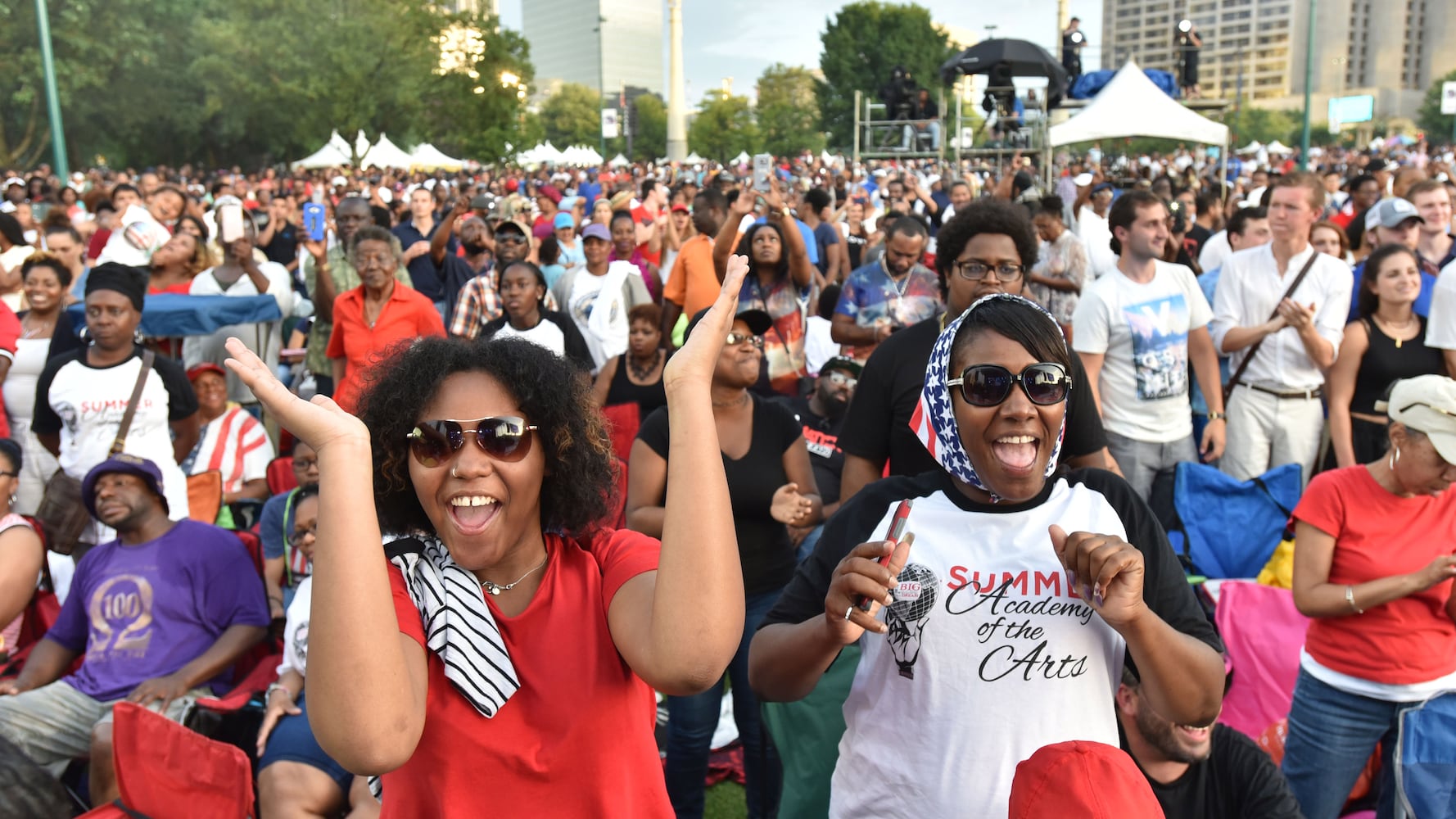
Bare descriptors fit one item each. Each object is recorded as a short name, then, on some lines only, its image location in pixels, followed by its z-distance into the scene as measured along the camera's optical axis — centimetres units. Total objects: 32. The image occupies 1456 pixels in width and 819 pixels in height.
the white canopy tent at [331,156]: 3409
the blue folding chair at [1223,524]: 499
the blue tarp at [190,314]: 679
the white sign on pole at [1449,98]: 2388
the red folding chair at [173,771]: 335
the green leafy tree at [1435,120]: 7009
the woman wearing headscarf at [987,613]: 182
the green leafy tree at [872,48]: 6781
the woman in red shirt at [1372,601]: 305
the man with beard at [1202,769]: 261
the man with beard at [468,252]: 821
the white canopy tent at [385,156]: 3466
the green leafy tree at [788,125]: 5566
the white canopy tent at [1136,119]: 1448
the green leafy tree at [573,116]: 8438
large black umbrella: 2172
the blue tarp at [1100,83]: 1928
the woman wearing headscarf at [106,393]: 501
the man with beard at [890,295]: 562
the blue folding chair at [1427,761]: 286
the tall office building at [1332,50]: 12756
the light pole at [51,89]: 1512
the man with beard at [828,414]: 495
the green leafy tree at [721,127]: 5960
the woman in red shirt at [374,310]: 573
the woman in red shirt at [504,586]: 142
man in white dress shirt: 531
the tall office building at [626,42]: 18388
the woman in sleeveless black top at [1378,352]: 499
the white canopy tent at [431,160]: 3628
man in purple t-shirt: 405
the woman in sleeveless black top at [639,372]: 589
